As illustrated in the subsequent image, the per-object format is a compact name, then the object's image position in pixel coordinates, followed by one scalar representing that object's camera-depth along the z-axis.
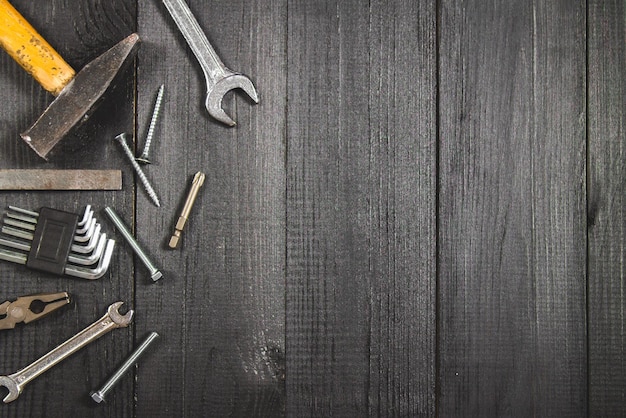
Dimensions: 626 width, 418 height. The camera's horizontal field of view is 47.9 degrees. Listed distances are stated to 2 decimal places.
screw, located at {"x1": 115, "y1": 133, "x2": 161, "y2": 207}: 1.22
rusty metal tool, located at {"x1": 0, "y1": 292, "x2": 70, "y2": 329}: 1.20
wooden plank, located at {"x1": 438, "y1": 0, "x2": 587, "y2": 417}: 1.28
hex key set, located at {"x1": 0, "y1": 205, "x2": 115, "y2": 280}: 1.21
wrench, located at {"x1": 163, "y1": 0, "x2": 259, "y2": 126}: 1.23
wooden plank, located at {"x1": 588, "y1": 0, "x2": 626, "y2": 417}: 1.29
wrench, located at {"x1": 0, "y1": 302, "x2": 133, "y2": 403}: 1.21
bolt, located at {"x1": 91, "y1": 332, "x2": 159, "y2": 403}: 1.21
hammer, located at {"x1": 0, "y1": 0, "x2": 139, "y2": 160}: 1.16
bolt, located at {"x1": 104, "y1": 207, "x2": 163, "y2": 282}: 1.22
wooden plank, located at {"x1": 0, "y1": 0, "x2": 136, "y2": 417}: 1.23
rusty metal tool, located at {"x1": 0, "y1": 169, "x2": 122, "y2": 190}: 1.22
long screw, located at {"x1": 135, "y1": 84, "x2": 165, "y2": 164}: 1.23
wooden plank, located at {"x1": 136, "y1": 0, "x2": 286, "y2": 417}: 1.25
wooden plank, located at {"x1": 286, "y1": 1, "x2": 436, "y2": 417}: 1.27
